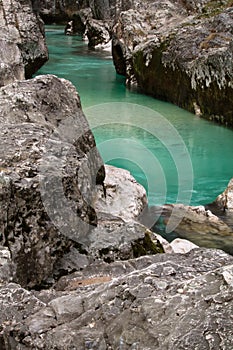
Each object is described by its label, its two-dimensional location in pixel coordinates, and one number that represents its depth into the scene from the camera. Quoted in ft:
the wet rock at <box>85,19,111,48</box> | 113.09
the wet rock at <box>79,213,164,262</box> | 16.90
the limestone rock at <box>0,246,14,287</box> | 12.23
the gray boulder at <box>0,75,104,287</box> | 14.48
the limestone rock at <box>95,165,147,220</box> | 25.45
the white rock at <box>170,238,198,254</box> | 25.14
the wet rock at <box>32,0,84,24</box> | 151.23
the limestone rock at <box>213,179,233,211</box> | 34.09
